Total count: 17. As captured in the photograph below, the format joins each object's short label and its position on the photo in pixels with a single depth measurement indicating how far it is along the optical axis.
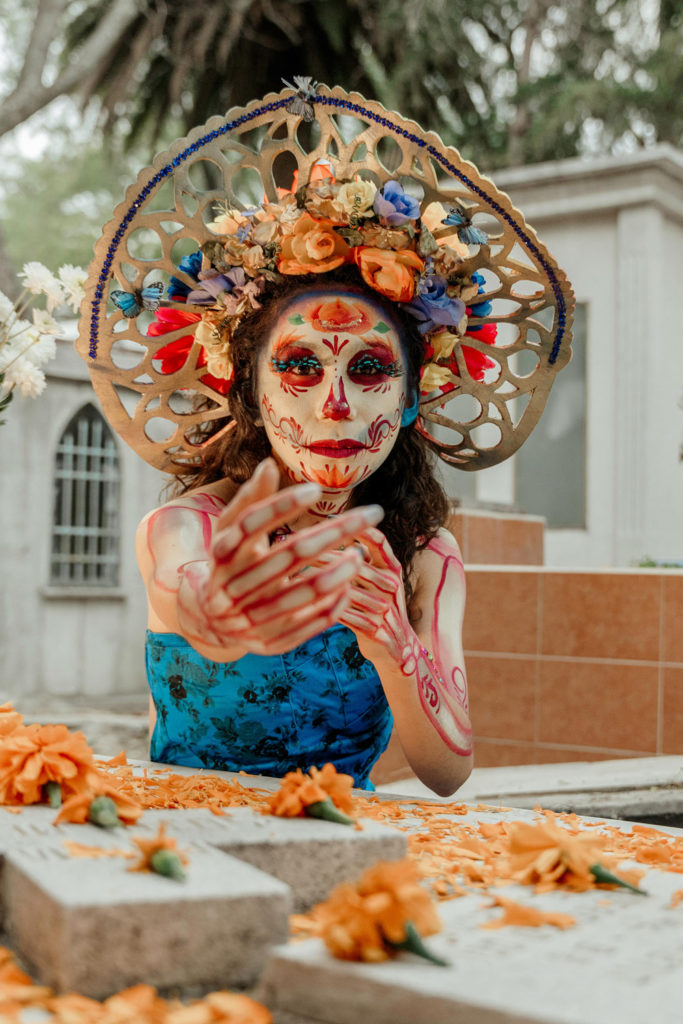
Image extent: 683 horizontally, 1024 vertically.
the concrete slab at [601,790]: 3.59
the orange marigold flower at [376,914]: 1.17
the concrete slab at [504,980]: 1.06
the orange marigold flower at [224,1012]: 1.16
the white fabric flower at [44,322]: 2.54
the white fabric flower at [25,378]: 2.45
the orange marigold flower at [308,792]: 1.61
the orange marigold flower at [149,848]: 1.33
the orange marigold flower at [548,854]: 1.48
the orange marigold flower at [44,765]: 1.66
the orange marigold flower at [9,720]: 1.93
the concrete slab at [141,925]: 1.20
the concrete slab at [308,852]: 1.48
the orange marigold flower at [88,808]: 1.54
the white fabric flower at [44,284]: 2.51
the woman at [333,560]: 2.05
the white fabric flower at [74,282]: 2.47
